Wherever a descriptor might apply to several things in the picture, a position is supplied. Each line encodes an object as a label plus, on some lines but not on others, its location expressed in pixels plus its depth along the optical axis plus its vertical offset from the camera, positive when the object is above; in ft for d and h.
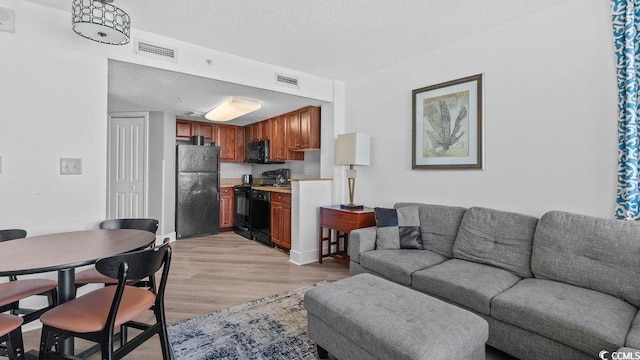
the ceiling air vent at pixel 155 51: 9.04 +4.03
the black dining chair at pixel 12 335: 4.48 -2.51
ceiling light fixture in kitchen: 13.92 +3.54
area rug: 6.38 -3.66
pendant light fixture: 6.29 +3.41
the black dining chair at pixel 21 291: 5.42 -2.15
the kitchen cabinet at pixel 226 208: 19.21 -1.82
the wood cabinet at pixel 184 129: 18.03 +3.08
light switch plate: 7.95 +0.35
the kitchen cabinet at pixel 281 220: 14.06 -1.93
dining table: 4.59 -1.29
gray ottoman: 4.47 -2.38
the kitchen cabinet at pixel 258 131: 18.47 +3.19
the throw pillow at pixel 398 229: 9.59 -1.58
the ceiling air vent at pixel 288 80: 12.02 +4.09
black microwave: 18.20 +1.77
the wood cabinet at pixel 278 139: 16.81 +2.38
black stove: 16.06 -1.99
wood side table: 11.31 -1.74
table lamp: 12.03 +1.18
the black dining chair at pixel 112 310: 4.56 -2.18
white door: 16.03 +0.37
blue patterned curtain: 6.40 +1.69
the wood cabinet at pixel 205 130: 18.81 +3.19
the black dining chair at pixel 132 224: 8.17 -1.24
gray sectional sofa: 5.11 -2.24
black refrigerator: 16.99 -0.61
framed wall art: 9.34 +1.87
